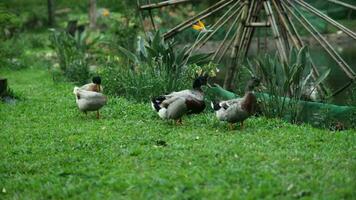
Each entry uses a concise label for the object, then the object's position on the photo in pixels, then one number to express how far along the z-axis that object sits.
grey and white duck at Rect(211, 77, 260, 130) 13.48
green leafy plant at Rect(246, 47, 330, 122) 15.22
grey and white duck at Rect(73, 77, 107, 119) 15.32
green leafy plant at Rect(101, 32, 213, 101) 17.56
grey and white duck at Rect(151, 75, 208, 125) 14.25
